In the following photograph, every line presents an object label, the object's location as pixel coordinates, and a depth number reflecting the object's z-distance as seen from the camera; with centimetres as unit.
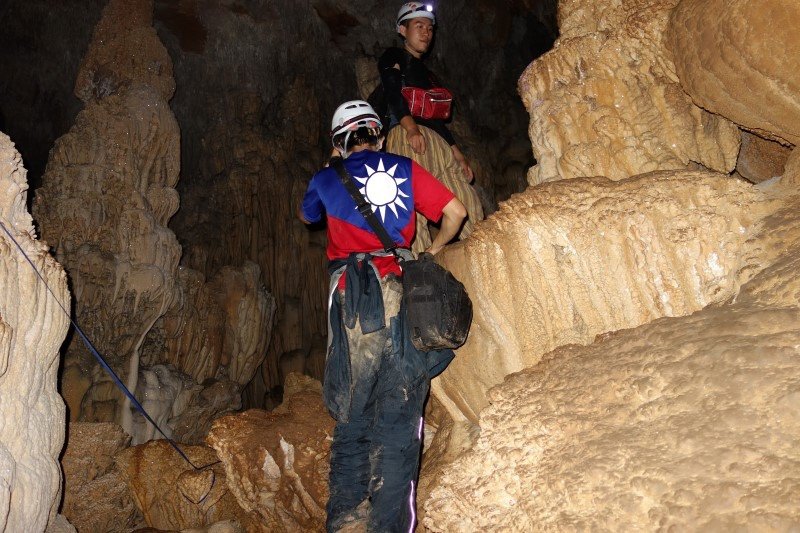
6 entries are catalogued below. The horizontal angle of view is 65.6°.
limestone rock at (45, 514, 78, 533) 308
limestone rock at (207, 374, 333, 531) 338
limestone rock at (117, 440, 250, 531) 407
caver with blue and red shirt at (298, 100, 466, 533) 228
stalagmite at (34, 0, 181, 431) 605
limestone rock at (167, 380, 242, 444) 664
